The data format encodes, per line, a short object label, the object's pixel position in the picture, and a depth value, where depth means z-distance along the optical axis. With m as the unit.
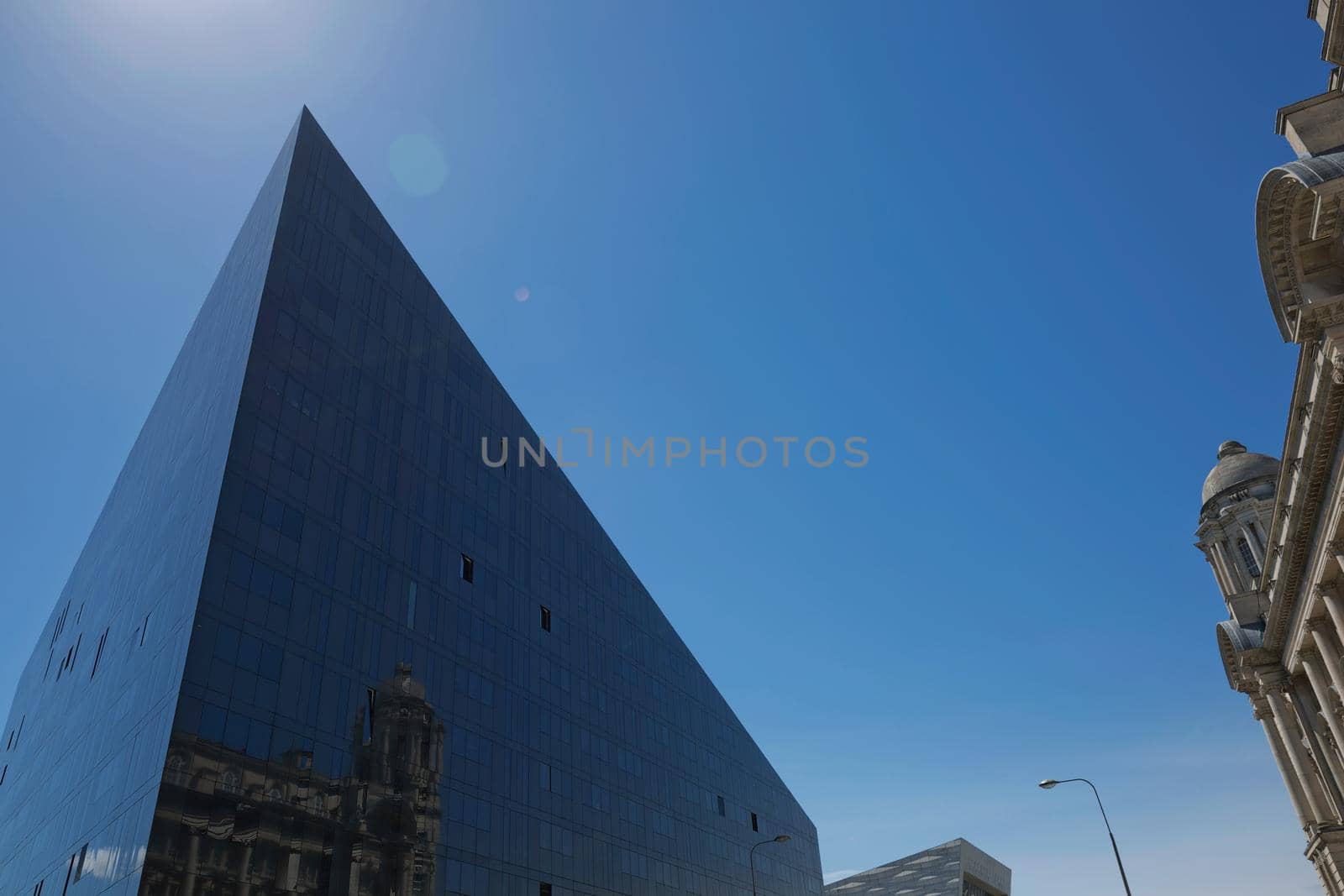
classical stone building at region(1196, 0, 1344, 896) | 26.12
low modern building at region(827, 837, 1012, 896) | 134.38
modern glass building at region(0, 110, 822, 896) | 36.44
